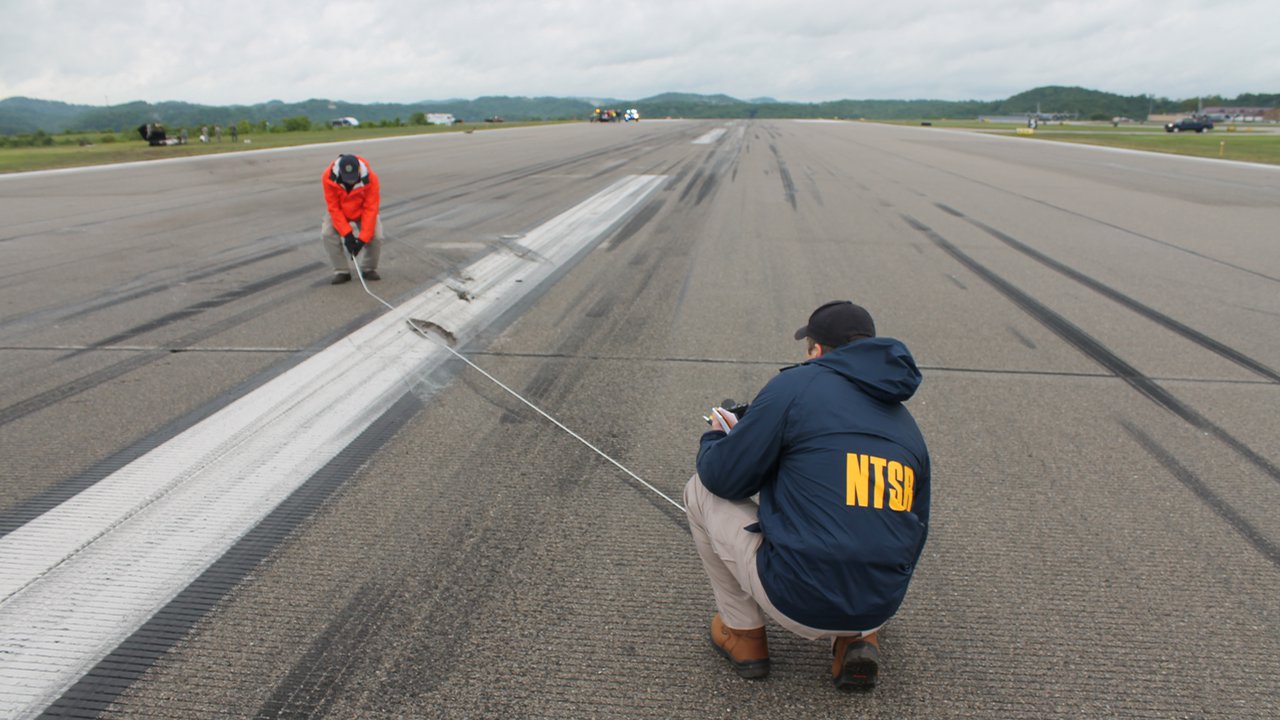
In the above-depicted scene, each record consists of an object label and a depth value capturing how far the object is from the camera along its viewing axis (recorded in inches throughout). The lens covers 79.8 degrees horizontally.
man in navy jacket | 88.4
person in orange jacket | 315.6
